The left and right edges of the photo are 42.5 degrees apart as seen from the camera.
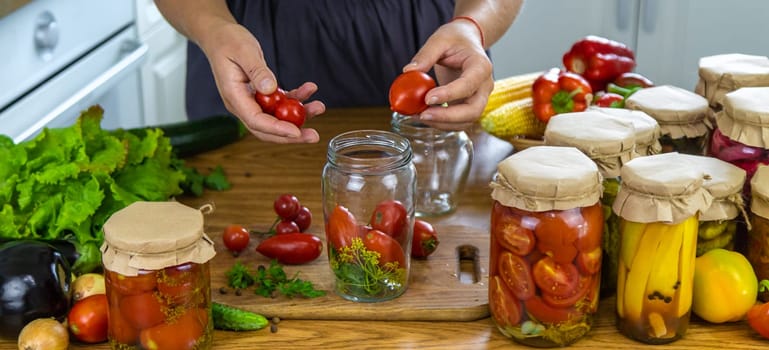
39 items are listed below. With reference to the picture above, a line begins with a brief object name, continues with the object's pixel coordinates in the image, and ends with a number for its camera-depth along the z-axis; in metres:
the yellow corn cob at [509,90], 1.95
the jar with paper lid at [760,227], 1.29
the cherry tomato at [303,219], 1.62
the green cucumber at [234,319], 1.33
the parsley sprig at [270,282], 1.41
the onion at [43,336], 1.25
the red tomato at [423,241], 1.51
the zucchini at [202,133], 1.91
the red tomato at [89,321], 1.29
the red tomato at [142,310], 1.21
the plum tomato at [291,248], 1.50
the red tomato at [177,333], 1.23
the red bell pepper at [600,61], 2.16
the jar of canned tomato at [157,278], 1.19
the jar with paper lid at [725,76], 1.51
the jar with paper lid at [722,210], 1.30
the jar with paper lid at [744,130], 1.32
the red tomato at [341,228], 1.40
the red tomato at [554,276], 1.23
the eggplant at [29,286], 1.28
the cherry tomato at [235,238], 1.54
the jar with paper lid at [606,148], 1.32
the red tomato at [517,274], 1.24
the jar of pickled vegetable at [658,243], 1.21
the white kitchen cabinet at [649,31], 3.21
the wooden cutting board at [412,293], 1.38
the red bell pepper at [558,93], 1.96
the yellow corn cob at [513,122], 1.89
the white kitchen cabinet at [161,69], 3.39
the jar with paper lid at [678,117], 1.46
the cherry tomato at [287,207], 1.60
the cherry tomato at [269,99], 1.54
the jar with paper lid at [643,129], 1.38
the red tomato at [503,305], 1.27
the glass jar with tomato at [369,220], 1.40
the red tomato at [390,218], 1.41
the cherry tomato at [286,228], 1.57
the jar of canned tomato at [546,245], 1.20
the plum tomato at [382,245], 1.39
